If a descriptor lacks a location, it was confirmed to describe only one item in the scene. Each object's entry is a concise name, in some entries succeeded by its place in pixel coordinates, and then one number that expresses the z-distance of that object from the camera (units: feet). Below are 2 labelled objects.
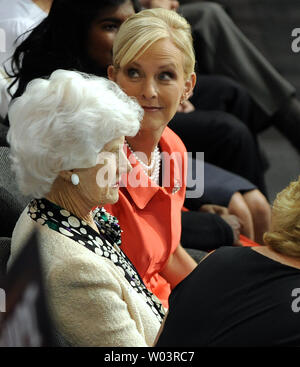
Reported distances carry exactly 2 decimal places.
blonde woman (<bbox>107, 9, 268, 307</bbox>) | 19.55
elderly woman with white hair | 18.44
